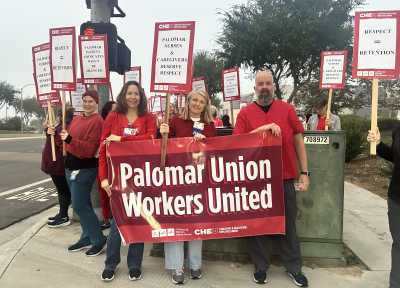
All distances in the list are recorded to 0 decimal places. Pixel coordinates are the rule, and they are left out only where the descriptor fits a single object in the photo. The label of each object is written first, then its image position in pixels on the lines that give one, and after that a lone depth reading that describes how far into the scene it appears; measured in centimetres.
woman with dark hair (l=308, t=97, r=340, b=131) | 555
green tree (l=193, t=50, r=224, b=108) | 3221
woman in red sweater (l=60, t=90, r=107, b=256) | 360
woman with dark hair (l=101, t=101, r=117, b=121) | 470
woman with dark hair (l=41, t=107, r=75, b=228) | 461
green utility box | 335
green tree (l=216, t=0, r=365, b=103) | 1712
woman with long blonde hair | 314
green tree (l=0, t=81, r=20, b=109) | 6266
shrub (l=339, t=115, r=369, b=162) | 1038
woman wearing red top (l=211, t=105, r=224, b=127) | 870
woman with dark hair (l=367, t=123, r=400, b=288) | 268
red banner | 312
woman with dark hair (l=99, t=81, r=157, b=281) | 315
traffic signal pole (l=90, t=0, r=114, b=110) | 494
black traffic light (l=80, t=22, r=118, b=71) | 477
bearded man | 305
